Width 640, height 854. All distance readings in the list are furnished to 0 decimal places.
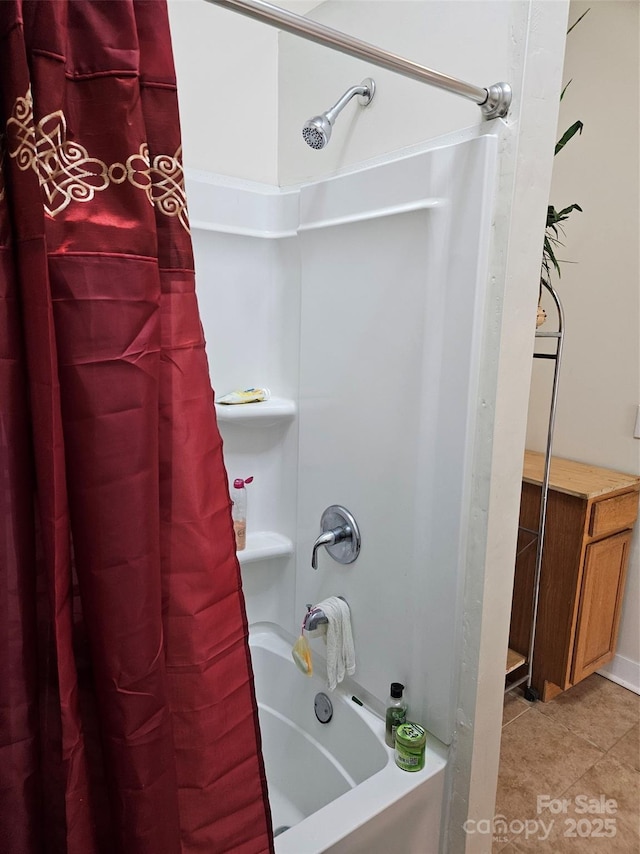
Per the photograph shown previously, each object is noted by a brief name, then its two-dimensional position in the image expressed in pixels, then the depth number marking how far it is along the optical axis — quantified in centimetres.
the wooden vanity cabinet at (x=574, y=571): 218
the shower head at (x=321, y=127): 122
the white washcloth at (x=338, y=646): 144
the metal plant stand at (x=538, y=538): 205
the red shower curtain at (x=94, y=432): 62
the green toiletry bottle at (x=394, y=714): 129
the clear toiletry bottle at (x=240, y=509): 165
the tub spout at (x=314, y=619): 145
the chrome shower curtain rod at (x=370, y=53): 82
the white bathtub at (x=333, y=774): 111
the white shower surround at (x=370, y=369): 115
